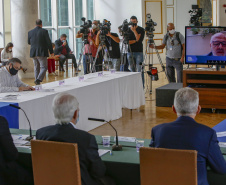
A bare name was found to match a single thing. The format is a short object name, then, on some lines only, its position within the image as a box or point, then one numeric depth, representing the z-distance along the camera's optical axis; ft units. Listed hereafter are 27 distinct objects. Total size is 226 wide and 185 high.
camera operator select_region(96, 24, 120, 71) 32.09
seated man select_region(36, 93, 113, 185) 9.34
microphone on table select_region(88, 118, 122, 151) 10.83
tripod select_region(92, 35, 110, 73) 30.42
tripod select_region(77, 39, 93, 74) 31.69
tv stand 24.95
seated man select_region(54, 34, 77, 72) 47.80
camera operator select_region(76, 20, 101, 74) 32.54
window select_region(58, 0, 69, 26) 53.93
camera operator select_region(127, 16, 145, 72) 31.68
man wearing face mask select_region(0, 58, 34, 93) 18.98
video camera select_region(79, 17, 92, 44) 30.56
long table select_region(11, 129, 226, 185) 9.68
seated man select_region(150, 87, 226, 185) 8.82
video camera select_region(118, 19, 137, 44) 30.66
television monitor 25.17
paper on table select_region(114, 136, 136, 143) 11.76
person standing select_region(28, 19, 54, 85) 34.12
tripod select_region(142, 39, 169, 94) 31.17
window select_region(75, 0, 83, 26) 56.49
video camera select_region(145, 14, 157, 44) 30.96
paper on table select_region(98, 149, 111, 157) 10.40
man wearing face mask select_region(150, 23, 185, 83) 29.68
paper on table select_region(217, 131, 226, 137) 12.35
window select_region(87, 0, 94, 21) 57.98
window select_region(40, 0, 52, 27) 51.01
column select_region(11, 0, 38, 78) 42.16
